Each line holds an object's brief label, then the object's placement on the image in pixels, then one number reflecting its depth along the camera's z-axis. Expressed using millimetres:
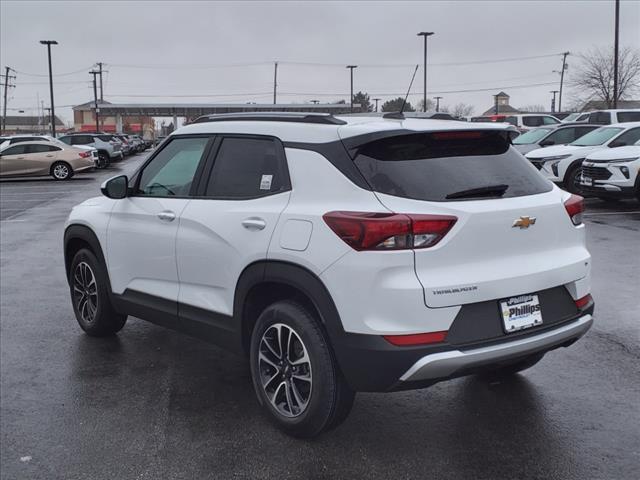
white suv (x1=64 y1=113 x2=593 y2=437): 3279
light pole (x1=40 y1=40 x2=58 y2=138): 55116
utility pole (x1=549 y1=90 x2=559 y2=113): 102762
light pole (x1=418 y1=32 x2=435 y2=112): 51759
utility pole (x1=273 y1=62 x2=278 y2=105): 95531
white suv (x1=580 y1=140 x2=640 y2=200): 13336
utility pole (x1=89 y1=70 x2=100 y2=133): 73388
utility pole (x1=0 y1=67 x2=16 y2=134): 83625
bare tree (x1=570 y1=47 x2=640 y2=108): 58688
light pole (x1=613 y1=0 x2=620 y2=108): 34781
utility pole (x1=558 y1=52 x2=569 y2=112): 80094
